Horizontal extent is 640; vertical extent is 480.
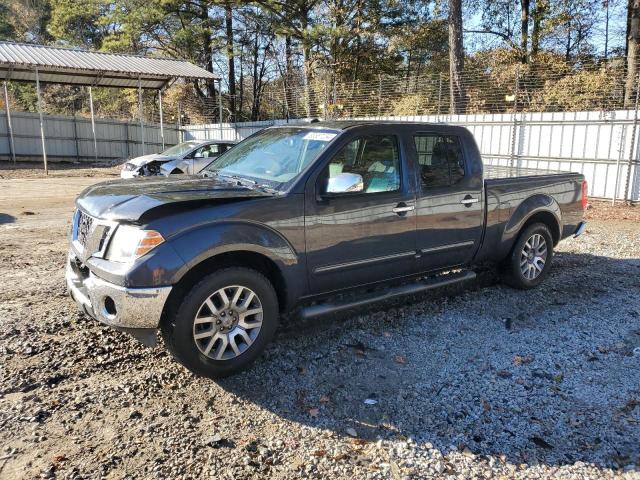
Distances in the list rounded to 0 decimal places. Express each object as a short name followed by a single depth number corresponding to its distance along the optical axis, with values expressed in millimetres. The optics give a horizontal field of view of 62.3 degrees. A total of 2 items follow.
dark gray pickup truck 3549
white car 14688
